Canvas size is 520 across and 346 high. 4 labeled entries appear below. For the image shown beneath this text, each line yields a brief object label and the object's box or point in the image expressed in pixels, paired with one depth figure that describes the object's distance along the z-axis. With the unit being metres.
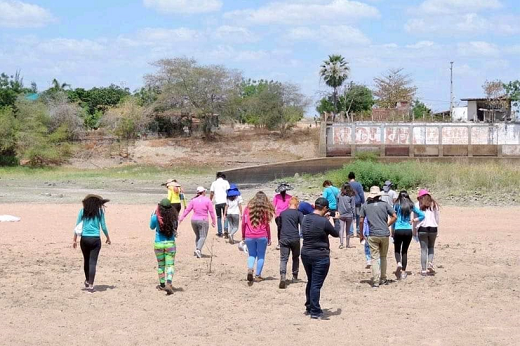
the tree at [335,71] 70.75
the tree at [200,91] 65.00
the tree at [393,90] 82.88
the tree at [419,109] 70.14
